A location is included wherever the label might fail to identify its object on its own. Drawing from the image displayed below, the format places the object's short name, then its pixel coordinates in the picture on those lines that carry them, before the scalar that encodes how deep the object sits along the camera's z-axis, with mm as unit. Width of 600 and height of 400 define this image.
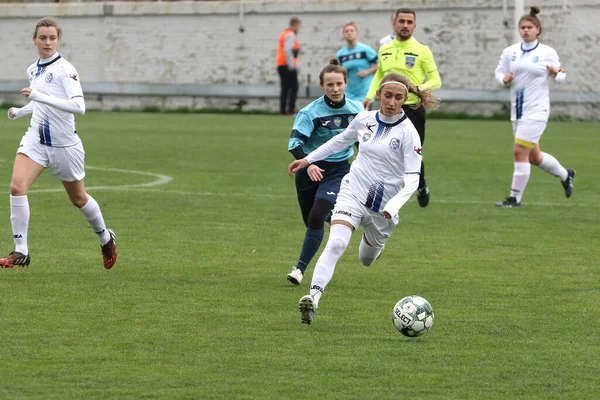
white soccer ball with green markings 14789
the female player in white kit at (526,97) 30594
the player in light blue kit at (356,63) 43844
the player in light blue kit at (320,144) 19047
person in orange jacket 64875
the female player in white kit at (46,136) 19328
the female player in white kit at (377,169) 16437
